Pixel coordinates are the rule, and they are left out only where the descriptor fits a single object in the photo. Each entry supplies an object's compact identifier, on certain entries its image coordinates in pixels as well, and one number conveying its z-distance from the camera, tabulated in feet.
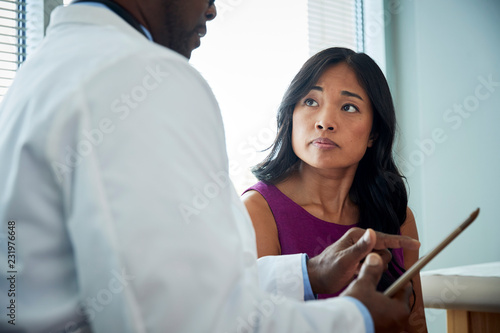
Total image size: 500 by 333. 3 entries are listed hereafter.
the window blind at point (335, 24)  7.70
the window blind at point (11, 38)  4.40
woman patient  4.75
